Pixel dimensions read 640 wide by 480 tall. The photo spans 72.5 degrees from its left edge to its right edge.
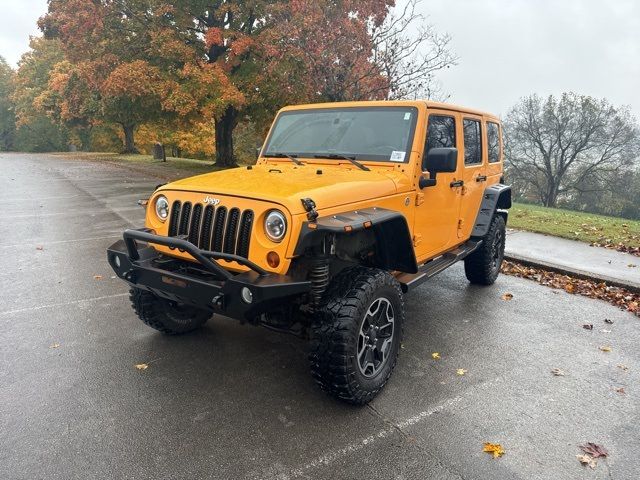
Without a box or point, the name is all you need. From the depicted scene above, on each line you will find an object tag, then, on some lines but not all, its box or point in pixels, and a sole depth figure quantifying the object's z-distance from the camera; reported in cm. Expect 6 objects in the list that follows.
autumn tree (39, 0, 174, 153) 1512
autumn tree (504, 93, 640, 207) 3956
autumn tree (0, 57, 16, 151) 5493
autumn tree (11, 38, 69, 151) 4581
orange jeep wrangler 273
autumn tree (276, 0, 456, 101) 1098
